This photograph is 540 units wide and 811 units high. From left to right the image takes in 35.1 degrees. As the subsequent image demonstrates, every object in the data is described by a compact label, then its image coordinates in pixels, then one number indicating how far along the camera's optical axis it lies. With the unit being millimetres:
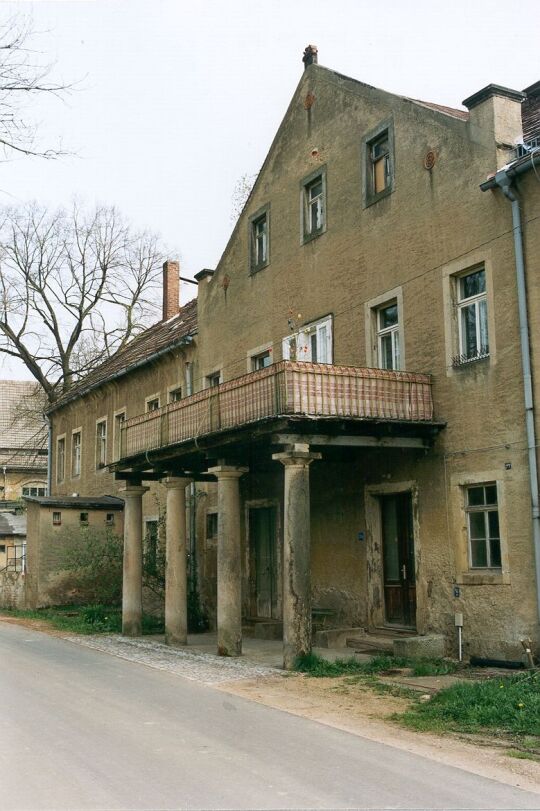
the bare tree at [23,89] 8479
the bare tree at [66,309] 36969
